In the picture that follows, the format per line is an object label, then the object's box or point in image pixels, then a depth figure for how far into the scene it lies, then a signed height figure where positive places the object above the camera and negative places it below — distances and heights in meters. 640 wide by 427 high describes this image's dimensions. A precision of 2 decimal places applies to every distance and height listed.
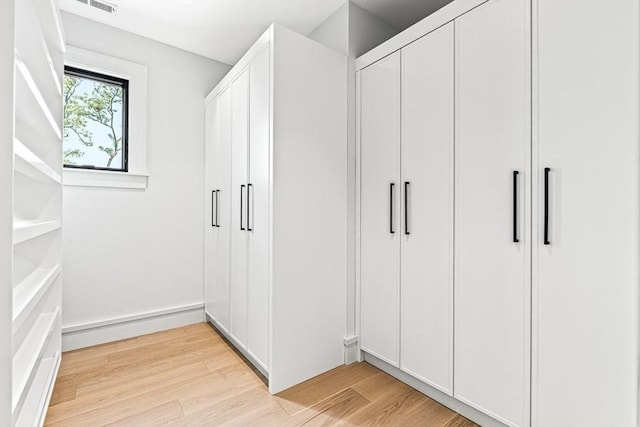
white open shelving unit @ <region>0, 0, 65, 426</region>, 0.85 +0.02
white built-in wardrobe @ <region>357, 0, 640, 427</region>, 1.14 +0.01
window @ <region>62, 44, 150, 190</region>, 2.42 +0.62
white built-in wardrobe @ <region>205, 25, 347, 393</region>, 1.88 +0.02
